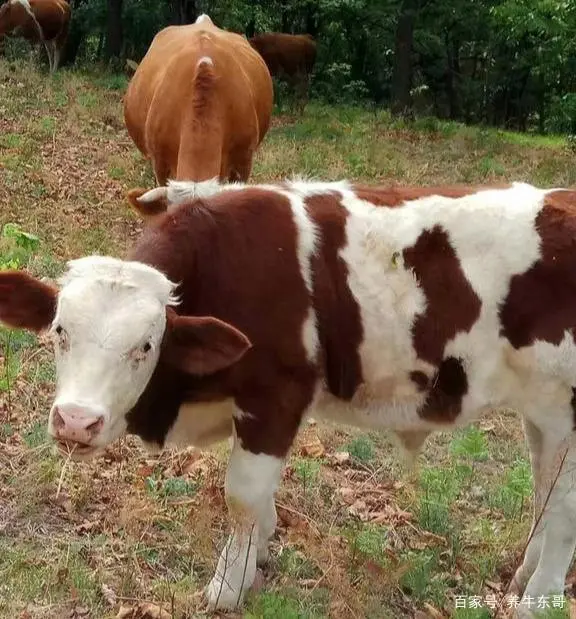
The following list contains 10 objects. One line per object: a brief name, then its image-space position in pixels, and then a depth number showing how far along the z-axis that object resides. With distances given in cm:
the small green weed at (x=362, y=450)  589
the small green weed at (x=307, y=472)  544
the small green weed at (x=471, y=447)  472
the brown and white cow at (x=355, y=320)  394
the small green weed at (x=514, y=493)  530
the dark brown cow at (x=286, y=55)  2517
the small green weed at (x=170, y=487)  506
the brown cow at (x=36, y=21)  2280
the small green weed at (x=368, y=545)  461
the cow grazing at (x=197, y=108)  796
